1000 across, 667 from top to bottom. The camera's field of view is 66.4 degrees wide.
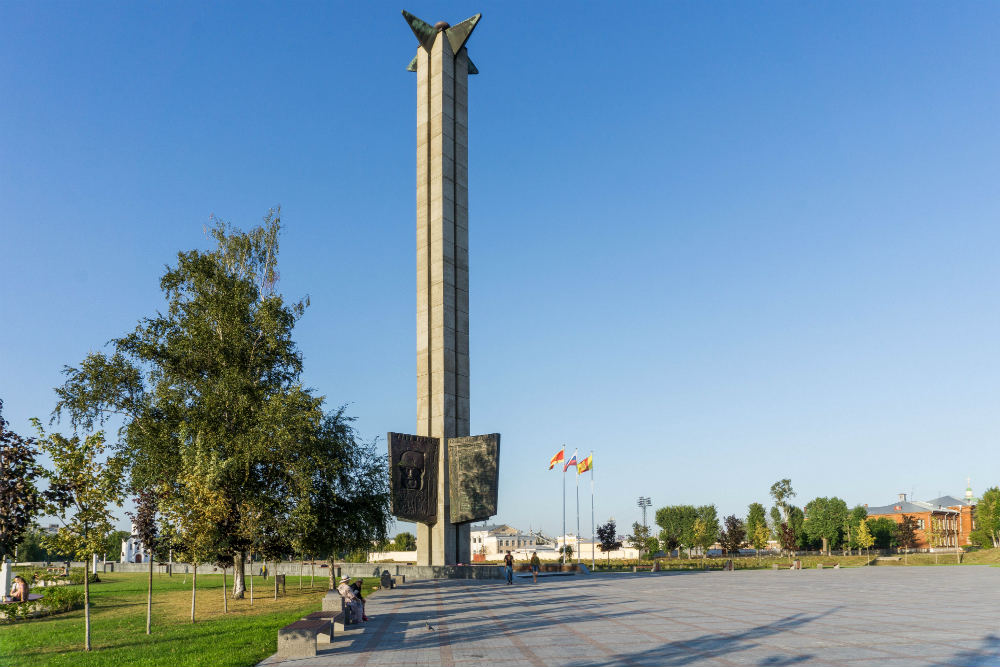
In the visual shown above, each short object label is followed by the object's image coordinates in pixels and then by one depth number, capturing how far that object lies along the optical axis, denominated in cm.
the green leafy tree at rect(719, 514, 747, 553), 10431
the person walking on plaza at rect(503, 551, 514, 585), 3913
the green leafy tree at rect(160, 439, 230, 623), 2380
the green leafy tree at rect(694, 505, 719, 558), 11406
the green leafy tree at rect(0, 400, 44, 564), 2559
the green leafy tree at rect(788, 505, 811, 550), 11694
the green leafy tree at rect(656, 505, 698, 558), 12012
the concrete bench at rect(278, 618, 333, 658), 1465
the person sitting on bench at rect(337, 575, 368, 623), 1948
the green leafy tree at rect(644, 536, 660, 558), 11662
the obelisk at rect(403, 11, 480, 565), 4591
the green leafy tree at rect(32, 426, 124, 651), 1825
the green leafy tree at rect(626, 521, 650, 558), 11238
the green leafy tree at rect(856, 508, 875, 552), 10507
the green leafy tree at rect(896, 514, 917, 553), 11769
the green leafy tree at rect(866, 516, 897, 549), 11831
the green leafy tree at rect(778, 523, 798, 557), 10662
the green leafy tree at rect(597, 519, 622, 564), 9944
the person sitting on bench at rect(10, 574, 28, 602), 2655
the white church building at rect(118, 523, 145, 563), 8685
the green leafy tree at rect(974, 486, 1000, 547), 10981
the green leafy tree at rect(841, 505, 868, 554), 11144
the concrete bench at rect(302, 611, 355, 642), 1753
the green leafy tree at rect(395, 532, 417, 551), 14345
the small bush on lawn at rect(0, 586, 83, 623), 2516
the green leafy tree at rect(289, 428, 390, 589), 3173
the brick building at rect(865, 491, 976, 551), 13362
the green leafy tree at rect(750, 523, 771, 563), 11614
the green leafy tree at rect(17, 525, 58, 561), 9188
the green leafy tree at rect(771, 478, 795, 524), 12418
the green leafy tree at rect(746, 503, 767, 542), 12288
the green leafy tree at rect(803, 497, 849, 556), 11244
